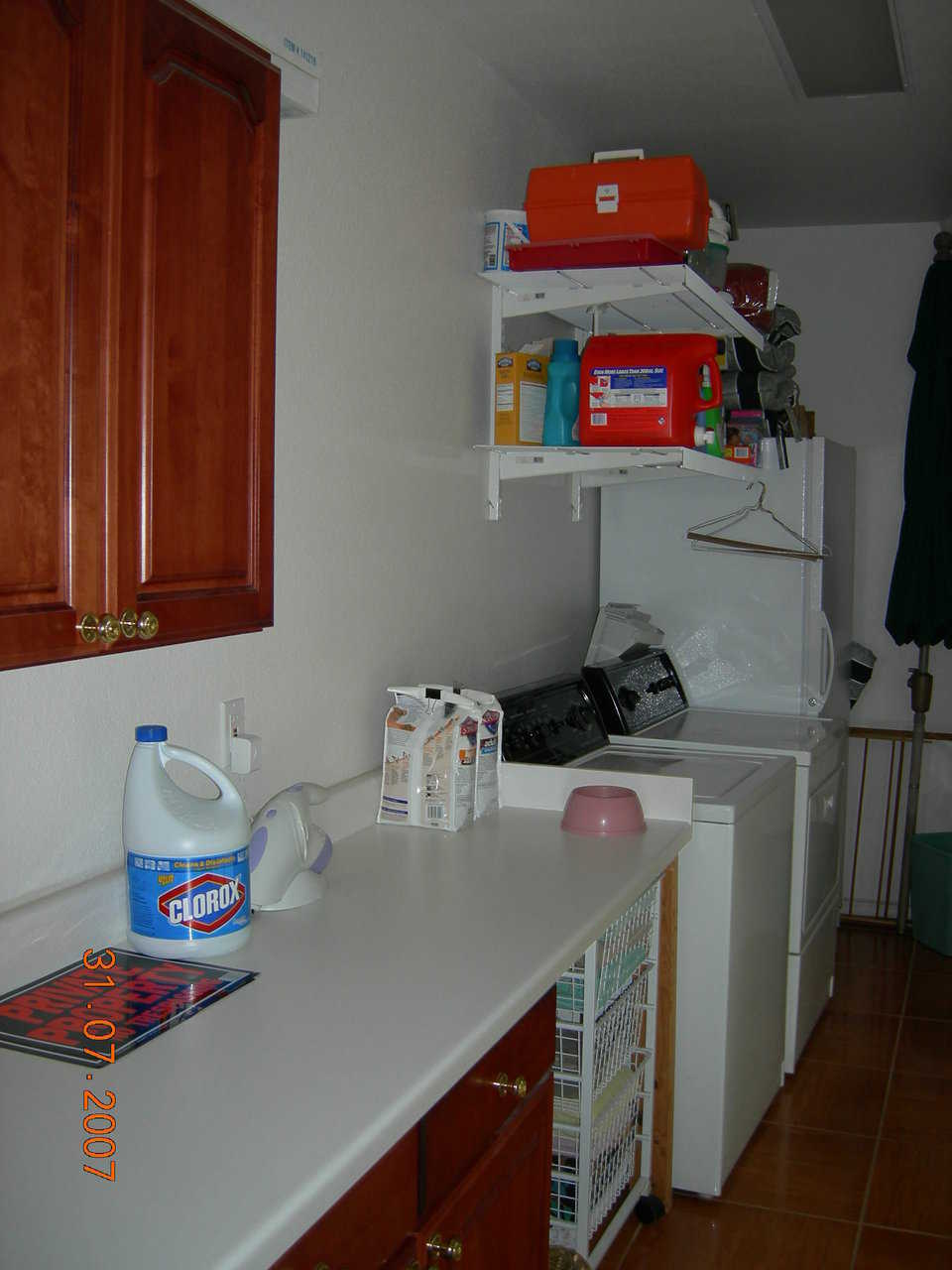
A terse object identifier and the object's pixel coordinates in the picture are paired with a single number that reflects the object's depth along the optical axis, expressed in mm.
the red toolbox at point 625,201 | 2549
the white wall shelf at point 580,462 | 2766
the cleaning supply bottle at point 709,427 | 2854
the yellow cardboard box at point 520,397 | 2898
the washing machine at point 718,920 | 2523
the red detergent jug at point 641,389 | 2715
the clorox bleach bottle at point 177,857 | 1575
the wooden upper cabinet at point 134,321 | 1067
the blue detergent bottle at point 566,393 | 2924
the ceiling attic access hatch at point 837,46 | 2643
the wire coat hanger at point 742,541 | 3646
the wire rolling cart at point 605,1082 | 2137
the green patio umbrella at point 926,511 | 4367
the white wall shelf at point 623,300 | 2740
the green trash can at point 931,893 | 4219
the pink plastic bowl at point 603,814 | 2328
